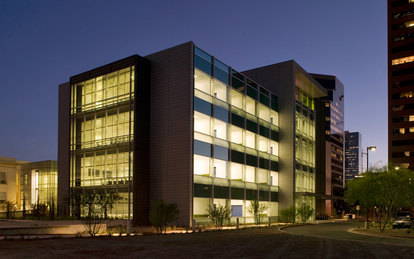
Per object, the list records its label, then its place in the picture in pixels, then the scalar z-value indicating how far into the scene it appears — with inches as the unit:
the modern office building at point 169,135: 1590.8
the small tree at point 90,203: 1085.3
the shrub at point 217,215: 1504.7
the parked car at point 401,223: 1801.2
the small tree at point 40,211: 1805.1
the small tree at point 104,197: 1157.4
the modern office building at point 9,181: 2967.5
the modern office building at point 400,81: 4869.6
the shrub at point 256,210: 1731.1
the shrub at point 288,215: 2030.0
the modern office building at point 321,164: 2964.1
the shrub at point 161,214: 1246.9
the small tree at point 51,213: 1605.4
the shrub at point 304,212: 2117.4
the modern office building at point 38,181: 2663.9
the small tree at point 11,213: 1962.4
